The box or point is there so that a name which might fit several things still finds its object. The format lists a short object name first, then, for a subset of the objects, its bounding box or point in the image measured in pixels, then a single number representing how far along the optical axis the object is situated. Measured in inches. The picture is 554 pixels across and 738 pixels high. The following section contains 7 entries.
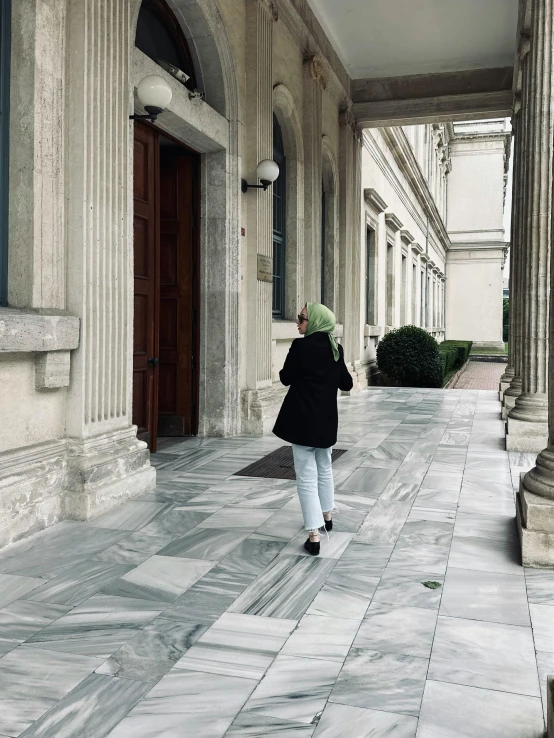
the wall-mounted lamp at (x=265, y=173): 357.4
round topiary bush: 708.0
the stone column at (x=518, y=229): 363.9
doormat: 271.4
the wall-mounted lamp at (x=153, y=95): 241.1
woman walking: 175.8
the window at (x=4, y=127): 194.2
